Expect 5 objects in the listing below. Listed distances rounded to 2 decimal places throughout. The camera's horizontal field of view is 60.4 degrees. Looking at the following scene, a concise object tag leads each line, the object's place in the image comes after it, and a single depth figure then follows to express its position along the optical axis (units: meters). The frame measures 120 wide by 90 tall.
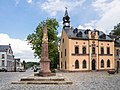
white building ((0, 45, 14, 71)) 39.18
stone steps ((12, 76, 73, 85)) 8.56
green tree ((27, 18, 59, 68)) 21.32
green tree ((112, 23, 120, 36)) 32.33
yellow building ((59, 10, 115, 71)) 23.93
